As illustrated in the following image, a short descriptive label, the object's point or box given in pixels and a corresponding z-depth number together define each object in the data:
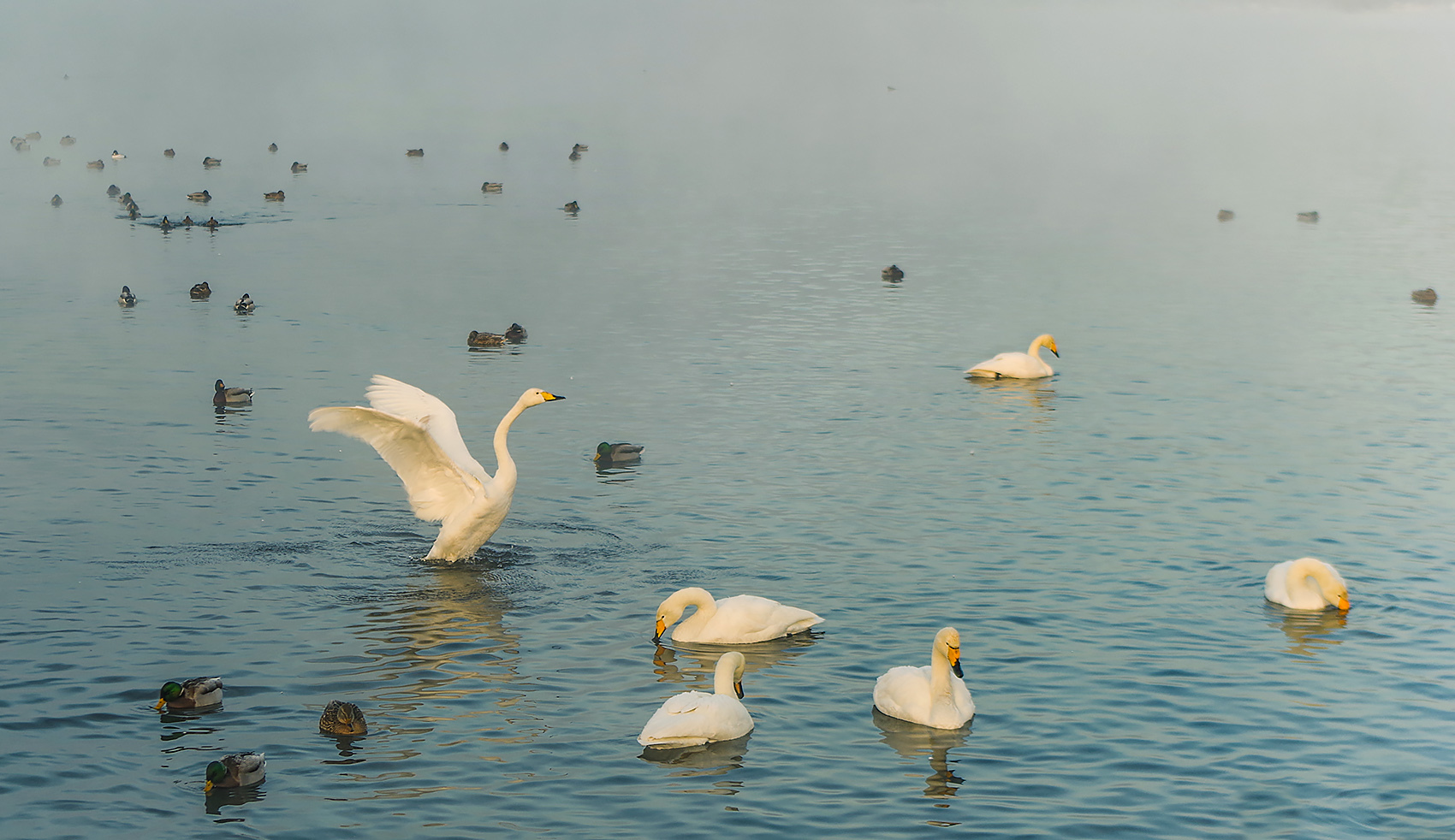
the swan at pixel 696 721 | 14.77
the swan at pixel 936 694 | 15.40
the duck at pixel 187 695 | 15.48
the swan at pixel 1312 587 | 19.03
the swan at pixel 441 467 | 20.59
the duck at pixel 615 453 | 25.86
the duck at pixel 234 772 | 13.60
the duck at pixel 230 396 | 29.64
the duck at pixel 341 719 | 15.02
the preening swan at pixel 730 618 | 17.77
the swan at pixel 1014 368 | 33.22
